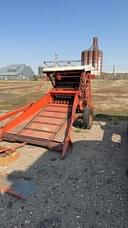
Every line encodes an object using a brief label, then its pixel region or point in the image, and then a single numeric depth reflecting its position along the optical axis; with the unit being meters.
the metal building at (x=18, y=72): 65.55
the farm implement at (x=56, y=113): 3.56
